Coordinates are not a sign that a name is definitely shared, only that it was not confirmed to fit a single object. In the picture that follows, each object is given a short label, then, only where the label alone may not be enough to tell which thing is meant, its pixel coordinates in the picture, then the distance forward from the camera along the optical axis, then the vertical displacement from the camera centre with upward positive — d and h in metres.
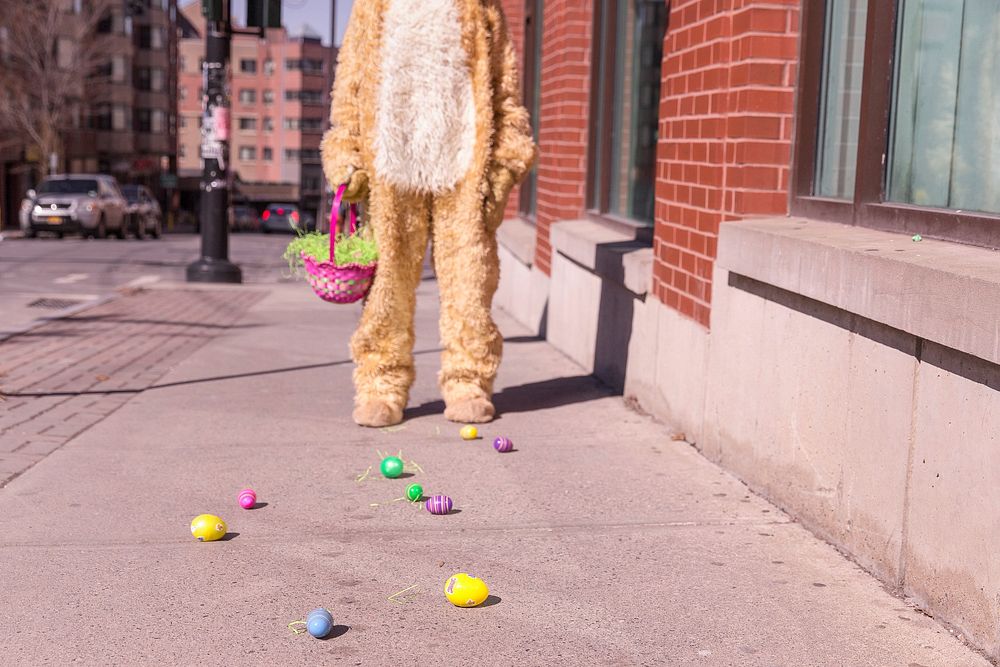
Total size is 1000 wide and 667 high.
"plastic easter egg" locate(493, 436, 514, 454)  5.36 -1.24
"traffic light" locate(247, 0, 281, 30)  13.05 +1.43
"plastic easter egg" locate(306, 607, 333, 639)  3.16 -1.20
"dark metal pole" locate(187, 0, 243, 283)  13.73 -0.35
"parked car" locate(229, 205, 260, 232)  69.44 -4.05
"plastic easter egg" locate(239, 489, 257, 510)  4.39 -1.23
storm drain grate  11.31 -1.48
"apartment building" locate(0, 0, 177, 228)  68.75 +2.25
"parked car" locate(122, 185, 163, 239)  37.28 -2.05
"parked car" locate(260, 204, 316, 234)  68.15 -4.09
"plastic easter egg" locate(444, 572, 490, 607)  3.40 -1.19
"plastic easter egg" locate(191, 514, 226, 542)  3.99 -1.22
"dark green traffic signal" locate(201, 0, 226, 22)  12.58 +1.39
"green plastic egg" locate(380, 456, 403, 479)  4.86 -1.23
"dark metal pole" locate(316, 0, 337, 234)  35.20 +3.45
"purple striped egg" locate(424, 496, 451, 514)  4.35 -1.22
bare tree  54.28 +2.96
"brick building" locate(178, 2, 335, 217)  102.88 +3.16
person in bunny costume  5.73 -0.05
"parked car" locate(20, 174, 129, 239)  33.06 -1.76
